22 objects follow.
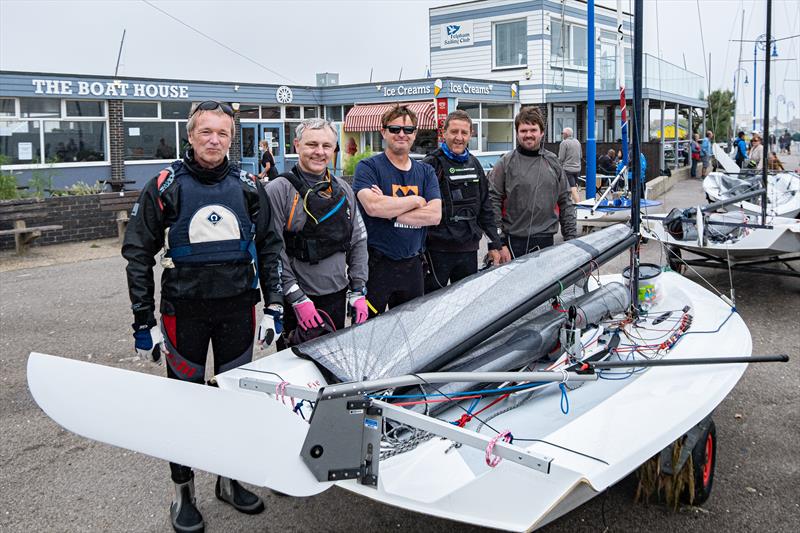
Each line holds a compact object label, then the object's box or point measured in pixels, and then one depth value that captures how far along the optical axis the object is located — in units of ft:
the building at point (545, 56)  95.35
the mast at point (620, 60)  42.59
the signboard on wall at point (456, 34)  105.70
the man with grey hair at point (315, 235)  13.20
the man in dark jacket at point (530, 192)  18.35
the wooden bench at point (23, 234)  40.22
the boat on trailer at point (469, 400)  8.68
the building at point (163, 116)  71.00
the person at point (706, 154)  96.37
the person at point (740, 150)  71.69
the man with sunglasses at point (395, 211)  14.96
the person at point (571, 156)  49.96
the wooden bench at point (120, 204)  46.02
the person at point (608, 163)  70.49
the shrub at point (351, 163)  71.61
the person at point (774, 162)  55.47
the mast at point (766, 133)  27.09
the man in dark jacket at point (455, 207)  17.07
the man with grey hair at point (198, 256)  11.09
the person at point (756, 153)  59.03
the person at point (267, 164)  65.81
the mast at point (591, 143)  55.42
